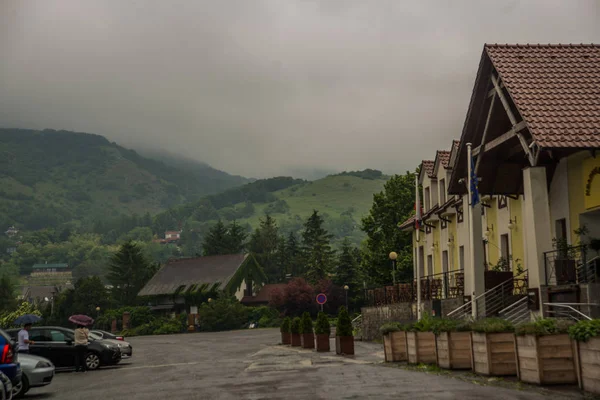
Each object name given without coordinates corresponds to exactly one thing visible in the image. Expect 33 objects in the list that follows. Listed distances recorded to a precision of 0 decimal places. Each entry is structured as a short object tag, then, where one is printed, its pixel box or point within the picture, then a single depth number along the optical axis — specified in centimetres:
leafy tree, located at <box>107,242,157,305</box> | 12825
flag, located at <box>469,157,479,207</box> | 2375
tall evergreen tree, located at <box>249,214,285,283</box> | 14662
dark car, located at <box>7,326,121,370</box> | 2825
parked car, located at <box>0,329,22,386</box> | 1534
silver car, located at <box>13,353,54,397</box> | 1823
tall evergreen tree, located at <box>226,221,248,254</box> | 13950
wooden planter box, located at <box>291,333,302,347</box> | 3709
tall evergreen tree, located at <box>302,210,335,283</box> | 10512
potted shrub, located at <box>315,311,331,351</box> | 3103
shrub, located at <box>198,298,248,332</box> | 8088
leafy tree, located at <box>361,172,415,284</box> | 5422
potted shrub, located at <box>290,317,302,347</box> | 3647
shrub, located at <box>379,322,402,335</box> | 2157
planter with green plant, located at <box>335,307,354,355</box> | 2794
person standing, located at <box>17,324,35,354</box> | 2350
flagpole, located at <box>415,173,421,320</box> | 3077
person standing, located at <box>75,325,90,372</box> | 2831
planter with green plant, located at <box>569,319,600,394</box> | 1223
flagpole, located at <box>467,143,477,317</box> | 2363
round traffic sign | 4822
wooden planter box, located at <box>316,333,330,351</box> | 3100
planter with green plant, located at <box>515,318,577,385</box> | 1362
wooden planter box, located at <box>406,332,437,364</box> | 1941
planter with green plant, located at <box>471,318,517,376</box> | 1563
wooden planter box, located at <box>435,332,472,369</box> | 1759
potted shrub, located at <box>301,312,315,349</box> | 3447
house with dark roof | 9731
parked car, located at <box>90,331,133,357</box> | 3328
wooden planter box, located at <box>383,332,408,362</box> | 2155
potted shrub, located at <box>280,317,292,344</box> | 4009
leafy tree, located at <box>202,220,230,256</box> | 13900
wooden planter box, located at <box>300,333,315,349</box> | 3444
